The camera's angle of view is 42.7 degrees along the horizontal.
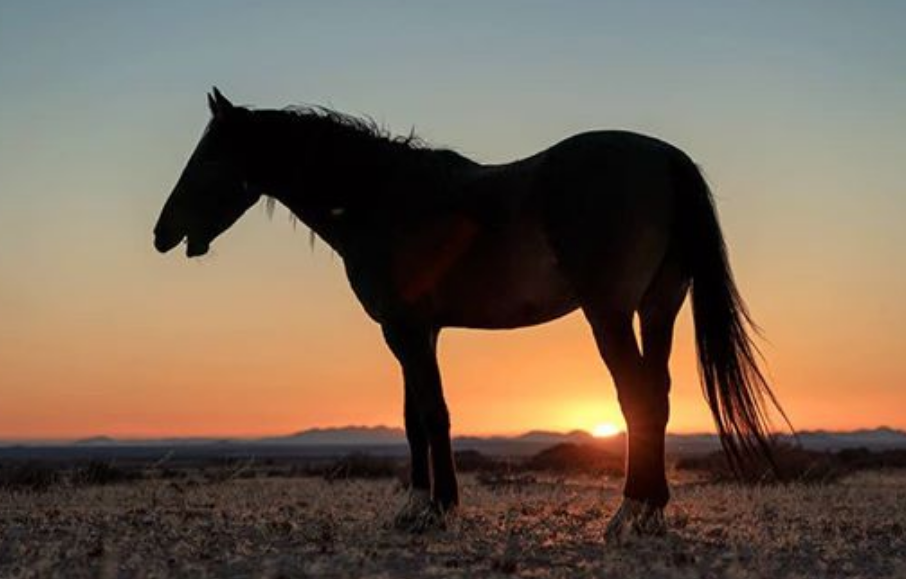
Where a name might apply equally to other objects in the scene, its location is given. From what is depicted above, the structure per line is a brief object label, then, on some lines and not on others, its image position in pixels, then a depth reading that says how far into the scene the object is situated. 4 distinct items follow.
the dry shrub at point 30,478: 17.17
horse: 8.66
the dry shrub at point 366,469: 26.64
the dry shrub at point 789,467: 21.06
